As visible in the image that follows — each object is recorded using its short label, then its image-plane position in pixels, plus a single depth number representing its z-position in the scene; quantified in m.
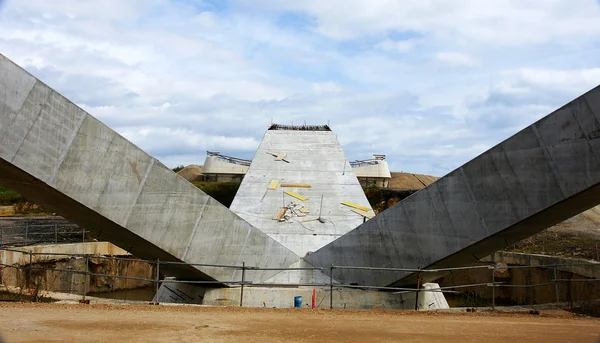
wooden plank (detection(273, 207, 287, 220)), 18.56
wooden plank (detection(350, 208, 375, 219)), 18.45
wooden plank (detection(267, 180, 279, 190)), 20.20
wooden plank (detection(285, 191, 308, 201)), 19.63
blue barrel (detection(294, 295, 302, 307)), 13.59
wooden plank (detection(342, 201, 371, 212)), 18.98
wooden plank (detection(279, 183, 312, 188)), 20.31
